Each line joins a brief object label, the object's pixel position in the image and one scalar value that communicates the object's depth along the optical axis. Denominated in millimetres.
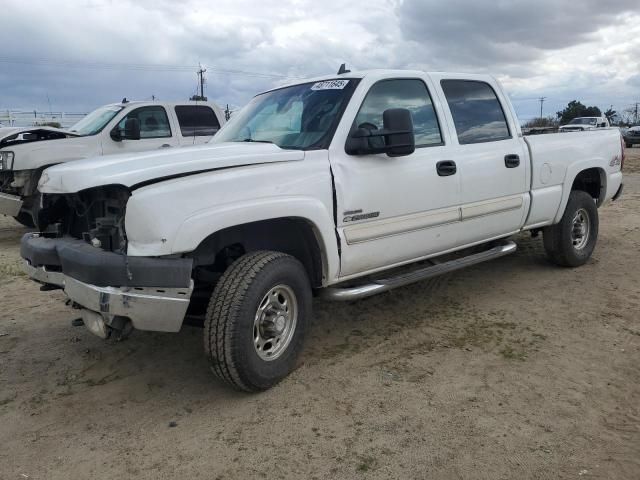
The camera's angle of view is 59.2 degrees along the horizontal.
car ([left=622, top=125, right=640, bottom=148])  31141
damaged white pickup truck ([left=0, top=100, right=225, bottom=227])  7926
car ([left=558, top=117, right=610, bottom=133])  28155
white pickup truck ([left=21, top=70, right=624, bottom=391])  3041
